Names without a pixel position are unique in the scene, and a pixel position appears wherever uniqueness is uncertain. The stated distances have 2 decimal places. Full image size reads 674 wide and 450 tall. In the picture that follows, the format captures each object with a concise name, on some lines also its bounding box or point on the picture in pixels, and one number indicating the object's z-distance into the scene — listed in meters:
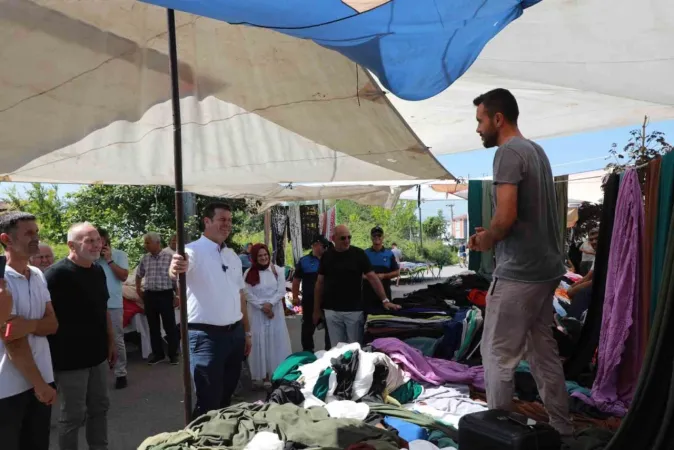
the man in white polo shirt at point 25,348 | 2.90
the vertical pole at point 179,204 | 3.05
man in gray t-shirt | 2.73
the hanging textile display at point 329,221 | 14.50
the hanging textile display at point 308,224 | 15.42
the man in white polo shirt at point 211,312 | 3.88
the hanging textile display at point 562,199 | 6.84
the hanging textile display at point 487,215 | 6.91
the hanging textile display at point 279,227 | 14.56
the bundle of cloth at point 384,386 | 3.52
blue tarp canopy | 2.30
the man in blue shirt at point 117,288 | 6.22
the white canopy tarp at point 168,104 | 3.59
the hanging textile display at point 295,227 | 14.75
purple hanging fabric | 3.70
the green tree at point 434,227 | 32.72
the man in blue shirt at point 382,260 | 7.90
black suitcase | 2.16
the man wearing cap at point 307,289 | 7.13
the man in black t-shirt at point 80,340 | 3.47
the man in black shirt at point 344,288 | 5.93
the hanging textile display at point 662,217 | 3.35
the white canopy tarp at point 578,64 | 2.78
